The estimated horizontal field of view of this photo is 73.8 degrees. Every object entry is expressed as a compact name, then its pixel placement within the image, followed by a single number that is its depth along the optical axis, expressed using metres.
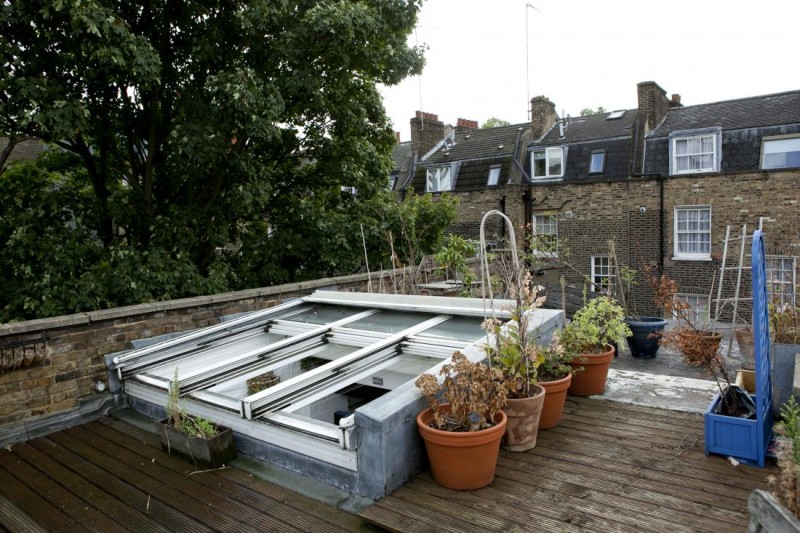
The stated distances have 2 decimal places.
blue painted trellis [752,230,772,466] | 3.60
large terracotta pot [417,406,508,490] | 3.55
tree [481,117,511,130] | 55.61
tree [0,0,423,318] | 6.71
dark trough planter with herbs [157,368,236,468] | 4.21
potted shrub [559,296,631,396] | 5.30
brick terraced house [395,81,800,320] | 18.95
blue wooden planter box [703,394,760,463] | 3.82
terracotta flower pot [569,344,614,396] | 5.29
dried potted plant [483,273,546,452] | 4.11
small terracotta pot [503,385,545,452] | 4.10
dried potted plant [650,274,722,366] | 5.23
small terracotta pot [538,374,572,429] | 4.52
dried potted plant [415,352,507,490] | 3.58
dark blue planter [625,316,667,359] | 8.10
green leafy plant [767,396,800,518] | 2.38
